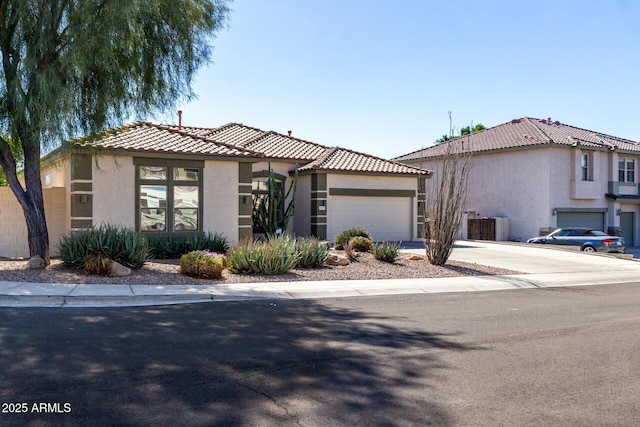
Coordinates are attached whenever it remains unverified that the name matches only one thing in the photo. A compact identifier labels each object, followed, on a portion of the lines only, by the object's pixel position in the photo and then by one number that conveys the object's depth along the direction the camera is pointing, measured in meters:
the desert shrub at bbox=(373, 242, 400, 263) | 18.30
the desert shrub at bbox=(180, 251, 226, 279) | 14.09
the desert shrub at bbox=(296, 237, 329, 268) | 16.59
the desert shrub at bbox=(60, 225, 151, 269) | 14.27
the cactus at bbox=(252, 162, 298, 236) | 21.59
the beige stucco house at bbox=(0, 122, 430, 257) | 18.53
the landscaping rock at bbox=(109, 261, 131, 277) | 13.55
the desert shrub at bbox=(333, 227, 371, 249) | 21.42
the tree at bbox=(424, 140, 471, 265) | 18.22
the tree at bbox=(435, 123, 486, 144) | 56.39
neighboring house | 33.50
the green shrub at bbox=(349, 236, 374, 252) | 20.28
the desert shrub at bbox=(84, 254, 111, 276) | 13.52
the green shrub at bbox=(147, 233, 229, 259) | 18.39
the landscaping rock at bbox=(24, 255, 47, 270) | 14.26
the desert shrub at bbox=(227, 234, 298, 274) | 15.08
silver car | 26.48
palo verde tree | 13.48
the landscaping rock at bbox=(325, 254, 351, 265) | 17.27
